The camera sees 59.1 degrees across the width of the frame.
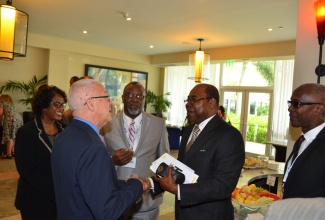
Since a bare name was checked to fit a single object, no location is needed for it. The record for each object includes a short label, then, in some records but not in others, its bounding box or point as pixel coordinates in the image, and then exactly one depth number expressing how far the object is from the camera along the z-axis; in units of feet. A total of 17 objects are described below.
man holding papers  5.63
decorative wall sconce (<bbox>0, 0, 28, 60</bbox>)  11.73
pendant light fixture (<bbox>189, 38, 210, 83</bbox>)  25.21
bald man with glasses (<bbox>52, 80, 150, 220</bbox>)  4.41
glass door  31.49
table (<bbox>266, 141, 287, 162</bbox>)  19.97
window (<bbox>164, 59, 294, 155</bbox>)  29.58
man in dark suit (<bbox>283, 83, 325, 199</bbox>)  5.29
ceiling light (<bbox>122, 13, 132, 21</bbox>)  19.79
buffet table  7.35
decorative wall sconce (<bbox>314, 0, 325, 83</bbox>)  8.36
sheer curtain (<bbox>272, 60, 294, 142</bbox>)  29.14
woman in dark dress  6.76
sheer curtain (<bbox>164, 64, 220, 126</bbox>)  38.75
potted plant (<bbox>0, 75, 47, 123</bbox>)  27.78
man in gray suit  7.91
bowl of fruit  7.18
